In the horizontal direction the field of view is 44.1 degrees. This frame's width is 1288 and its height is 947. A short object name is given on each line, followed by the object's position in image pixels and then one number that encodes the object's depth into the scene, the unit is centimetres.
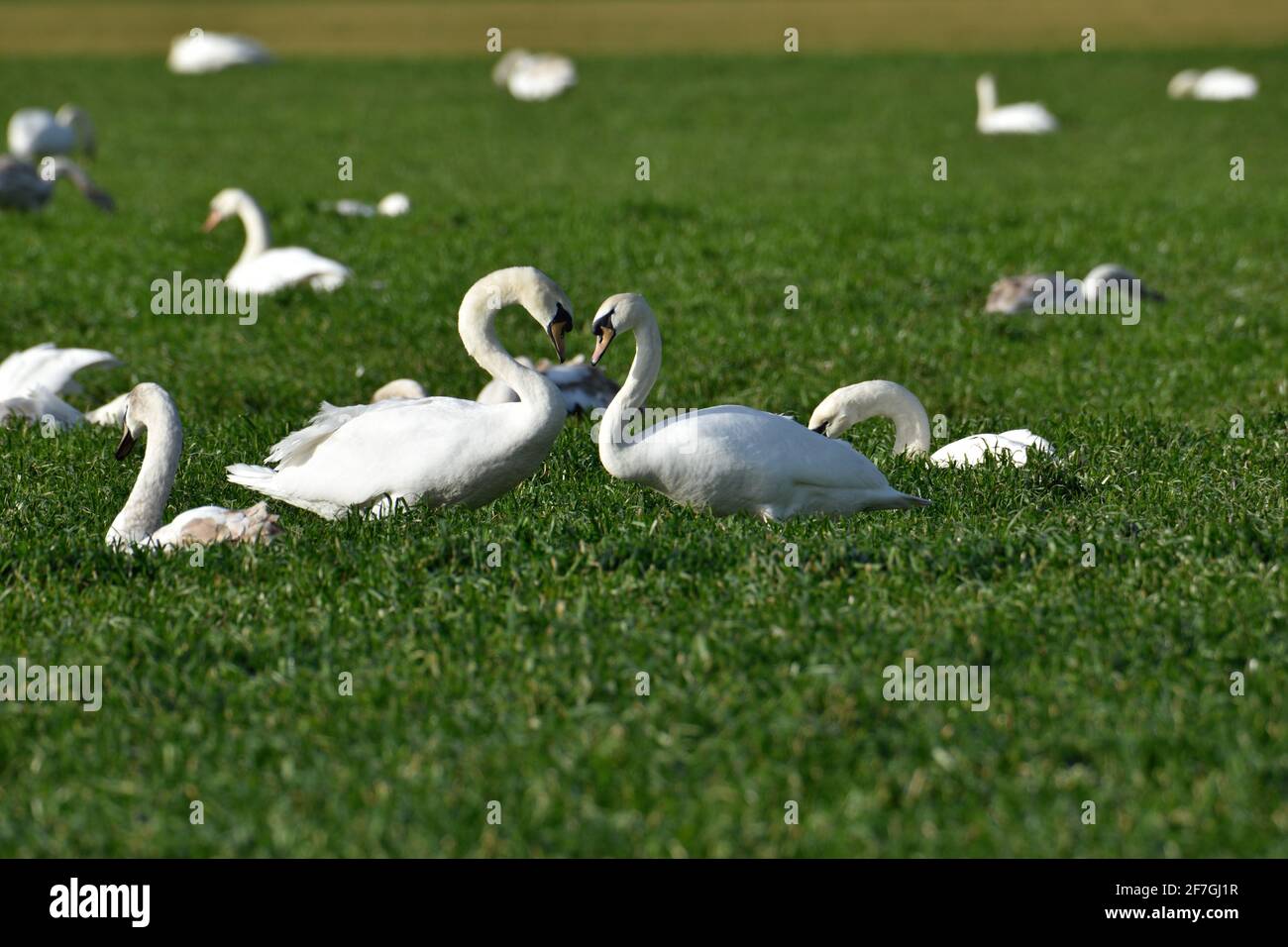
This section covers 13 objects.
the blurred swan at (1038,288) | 1209
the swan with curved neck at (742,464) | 649
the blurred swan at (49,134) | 2395
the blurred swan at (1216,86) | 3044
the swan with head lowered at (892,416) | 770
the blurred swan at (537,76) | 3241
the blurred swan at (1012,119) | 2692
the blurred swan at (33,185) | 1762
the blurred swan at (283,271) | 1277
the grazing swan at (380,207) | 1636
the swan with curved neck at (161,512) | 641
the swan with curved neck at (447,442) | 661
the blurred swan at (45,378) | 919
